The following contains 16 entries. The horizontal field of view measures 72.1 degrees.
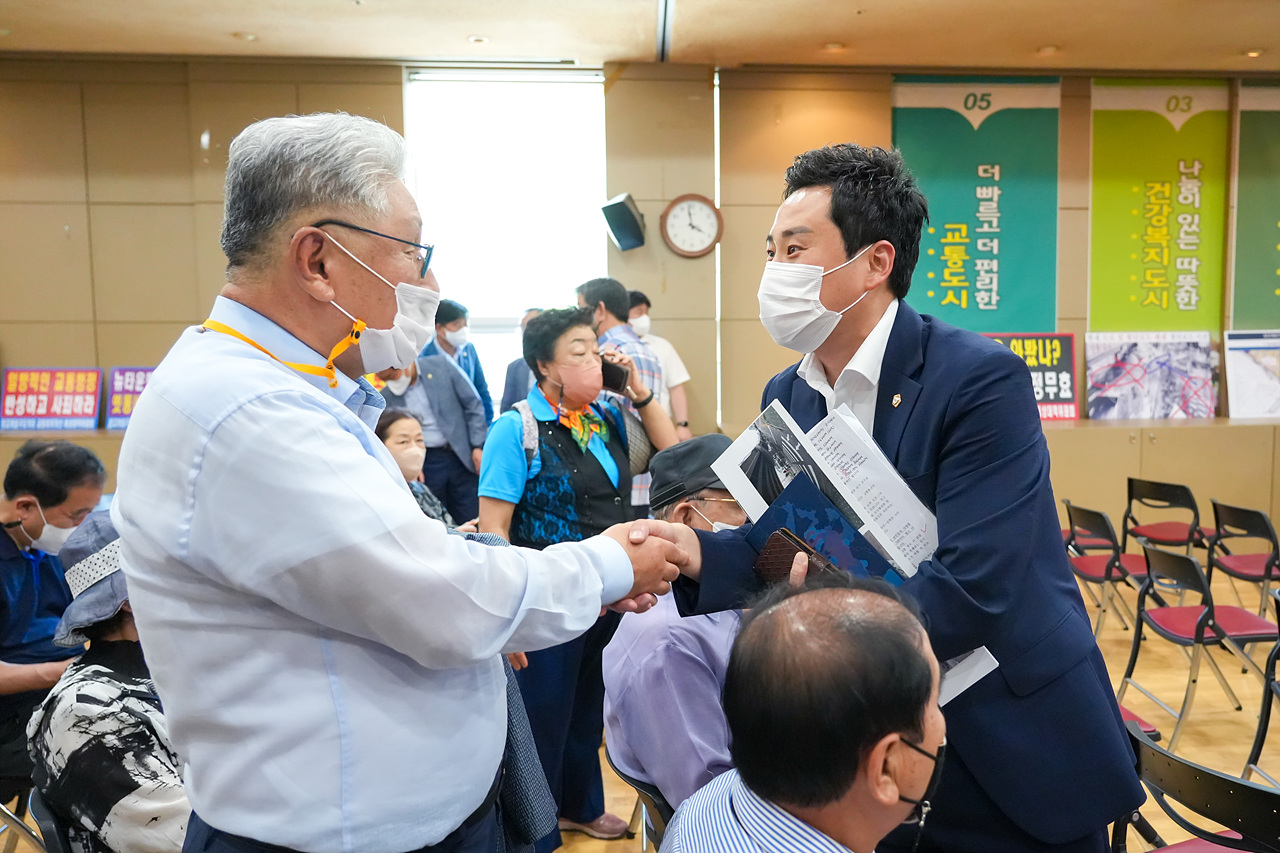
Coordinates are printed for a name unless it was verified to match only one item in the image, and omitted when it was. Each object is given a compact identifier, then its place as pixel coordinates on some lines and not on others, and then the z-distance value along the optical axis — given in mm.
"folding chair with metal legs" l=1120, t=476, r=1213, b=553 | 4514
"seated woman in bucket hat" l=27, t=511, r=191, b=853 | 1417
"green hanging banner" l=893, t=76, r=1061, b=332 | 6434
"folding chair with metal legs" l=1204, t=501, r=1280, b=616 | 4023
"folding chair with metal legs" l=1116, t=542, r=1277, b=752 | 3182
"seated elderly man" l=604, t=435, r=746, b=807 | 1492
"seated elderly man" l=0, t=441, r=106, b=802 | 2365
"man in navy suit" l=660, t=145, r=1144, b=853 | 1119
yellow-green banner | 6602
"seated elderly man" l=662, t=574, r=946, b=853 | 899
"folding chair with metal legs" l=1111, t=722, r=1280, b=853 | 1441
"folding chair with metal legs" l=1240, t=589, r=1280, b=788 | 2826
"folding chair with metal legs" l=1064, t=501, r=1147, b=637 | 4129
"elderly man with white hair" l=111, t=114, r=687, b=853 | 850
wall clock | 6129
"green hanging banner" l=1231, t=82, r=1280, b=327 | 6629
